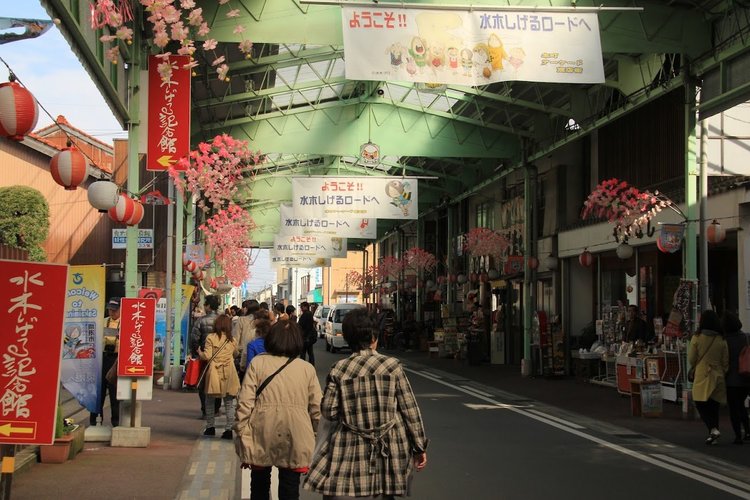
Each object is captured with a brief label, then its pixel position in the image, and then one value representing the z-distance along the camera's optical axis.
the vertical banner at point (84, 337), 11.23
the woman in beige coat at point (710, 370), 12.00
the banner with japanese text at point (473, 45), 11.52
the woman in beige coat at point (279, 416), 5.98
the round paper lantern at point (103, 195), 11.22
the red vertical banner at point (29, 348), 5.15
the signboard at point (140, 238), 21.61
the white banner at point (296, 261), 32.83
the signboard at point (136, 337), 11.15
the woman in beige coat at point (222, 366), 11.70
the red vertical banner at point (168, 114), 12.91
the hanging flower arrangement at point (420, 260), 39.78
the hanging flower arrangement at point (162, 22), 7.29
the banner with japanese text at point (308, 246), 29.97
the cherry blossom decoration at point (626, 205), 15.73
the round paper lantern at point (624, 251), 19.50
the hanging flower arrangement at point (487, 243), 29.73
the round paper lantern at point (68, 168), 9.44
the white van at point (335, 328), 37.69
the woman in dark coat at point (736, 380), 12.04
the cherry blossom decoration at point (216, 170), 19.23
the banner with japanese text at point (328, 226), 24.58
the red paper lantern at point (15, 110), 6.23
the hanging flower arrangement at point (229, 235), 29.48
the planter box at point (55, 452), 9.49
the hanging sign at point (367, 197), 23.06
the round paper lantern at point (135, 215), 12.30
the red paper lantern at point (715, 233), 15.52
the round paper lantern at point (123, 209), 12.12
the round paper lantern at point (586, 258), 21.88
